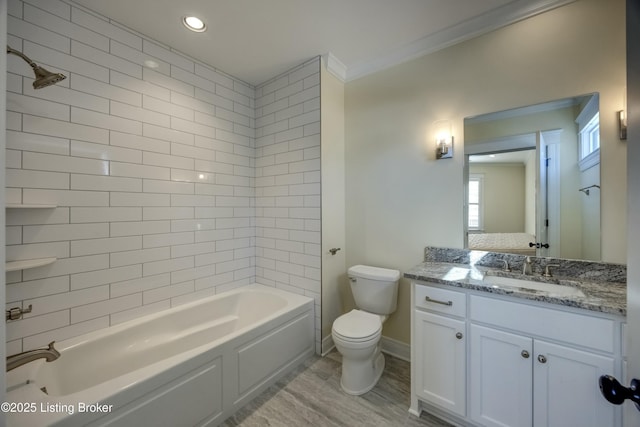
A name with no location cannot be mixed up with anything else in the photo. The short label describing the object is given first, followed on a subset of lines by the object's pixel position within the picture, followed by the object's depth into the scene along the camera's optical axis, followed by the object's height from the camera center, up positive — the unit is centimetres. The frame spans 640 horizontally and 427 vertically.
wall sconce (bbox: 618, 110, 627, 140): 134 +49
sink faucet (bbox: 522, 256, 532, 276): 156 -35
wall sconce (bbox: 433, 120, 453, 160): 189 +56
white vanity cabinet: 107 -76
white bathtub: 109 -93
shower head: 121 +69
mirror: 147 +22
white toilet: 171 -85
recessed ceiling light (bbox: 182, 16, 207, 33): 172 +137
